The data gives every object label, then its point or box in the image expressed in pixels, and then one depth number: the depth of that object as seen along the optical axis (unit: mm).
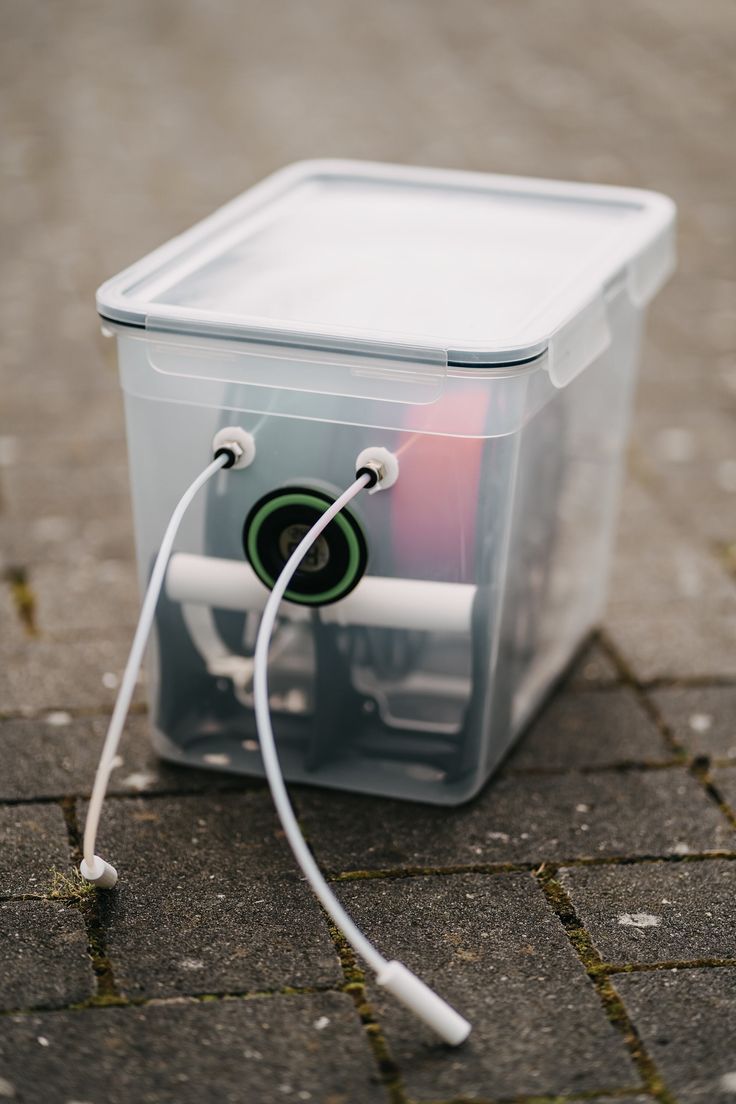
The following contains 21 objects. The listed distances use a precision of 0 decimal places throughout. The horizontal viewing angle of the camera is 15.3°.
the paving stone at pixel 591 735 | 1177
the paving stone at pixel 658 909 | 1048
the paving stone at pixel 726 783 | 1148
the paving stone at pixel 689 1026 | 981
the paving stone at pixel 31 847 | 1076
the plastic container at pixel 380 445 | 1067
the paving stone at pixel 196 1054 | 972
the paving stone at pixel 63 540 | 1354
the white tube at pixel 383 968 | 985
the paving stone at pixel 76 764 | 1143
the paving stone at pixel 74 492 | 1408
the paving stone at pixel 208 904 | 1027
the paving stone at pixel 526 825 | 1103
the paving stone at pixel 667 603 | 1266
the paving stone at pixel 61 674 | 1211
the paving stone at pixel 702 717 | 1188
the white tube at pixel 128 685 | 1041
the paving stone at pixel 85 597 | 1287
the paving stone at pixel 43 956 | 1013
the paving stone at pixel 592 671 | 1246
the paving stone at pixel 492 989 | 982
